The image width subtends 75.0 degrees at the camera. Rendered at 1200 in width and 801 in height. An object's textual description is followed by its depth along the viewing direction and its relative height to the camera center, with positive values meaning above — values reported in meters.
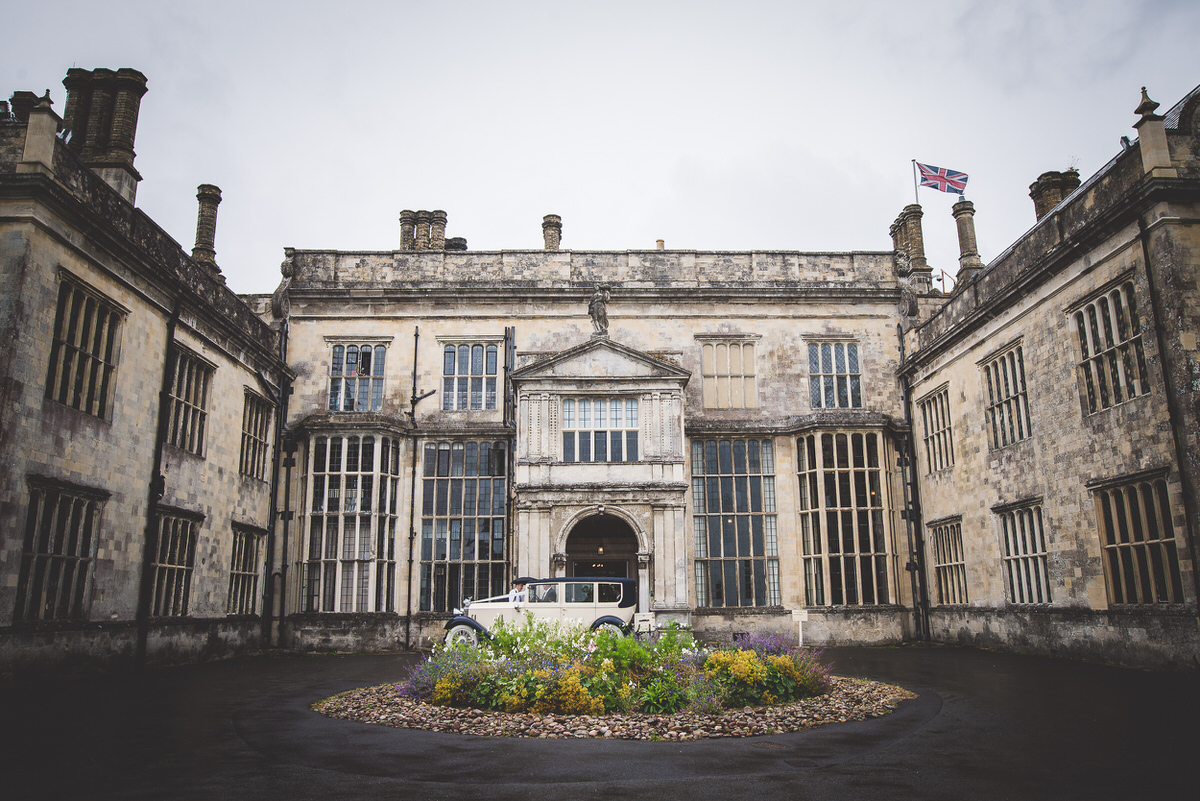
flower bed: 10.05 -1.40
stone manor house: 13.98 +3.52
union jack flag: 24.55 +11.93
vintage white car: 17.11 -0.70
